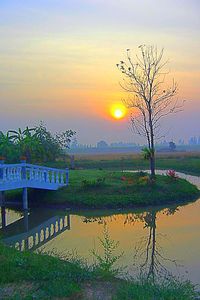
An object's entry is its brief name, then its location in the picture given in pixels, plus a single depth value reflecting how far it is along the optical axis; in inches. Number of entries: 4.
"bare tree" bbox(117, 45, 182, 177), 802.8
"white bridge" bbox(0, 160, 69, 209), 576.2
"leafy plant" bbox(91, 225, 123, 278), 263.4
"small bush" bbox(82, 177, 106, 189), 713.6
